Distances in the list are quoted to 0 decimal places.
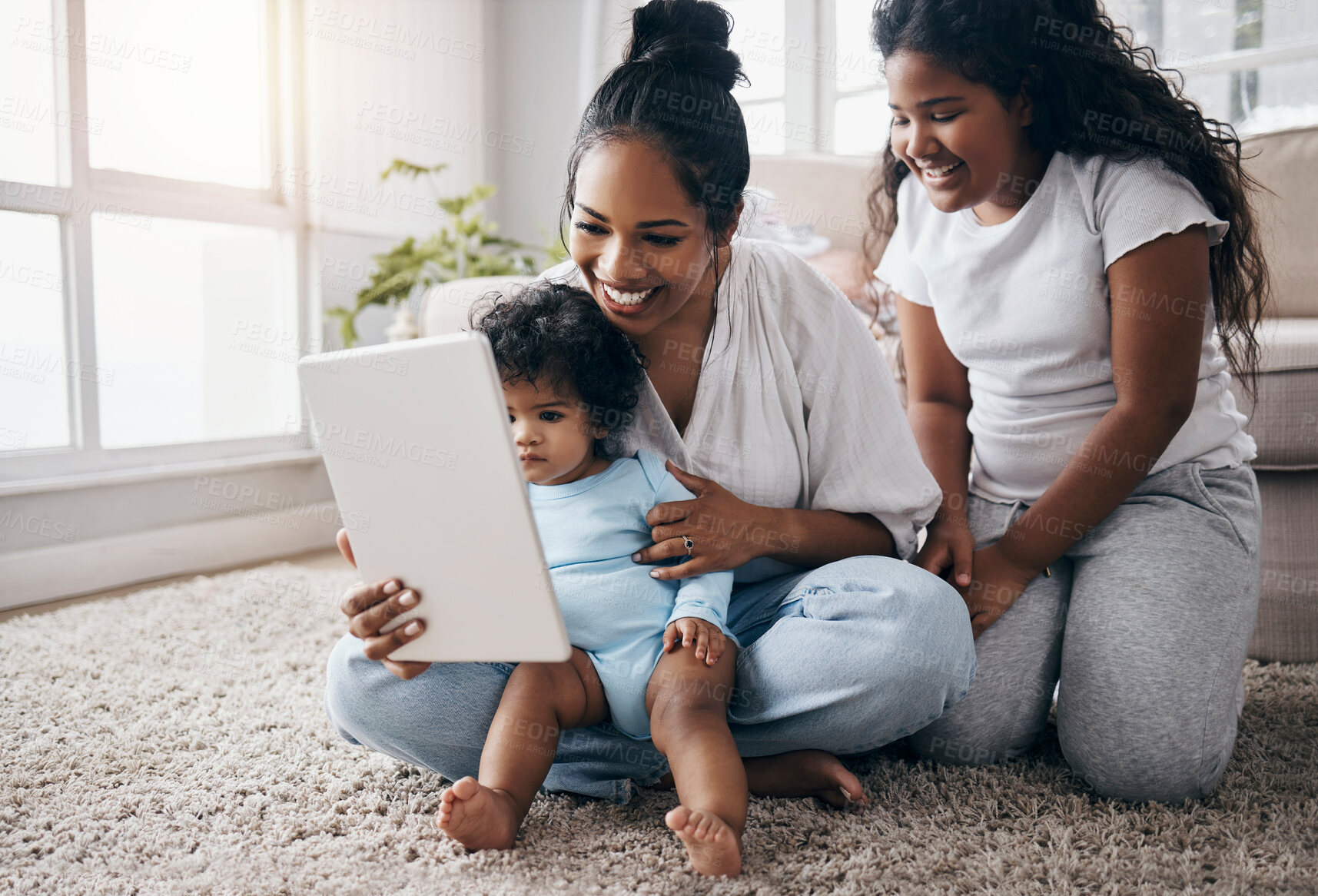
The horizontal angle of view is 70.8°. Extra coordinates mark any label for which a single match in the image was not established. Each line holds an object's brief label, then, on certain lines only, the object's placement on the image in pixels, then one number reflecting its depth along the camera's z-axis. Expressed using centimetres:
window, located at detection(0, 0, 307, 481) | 204
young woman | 95
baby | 84
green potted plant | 260
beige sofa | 146
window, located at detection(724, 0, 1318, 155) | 244
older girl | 105
